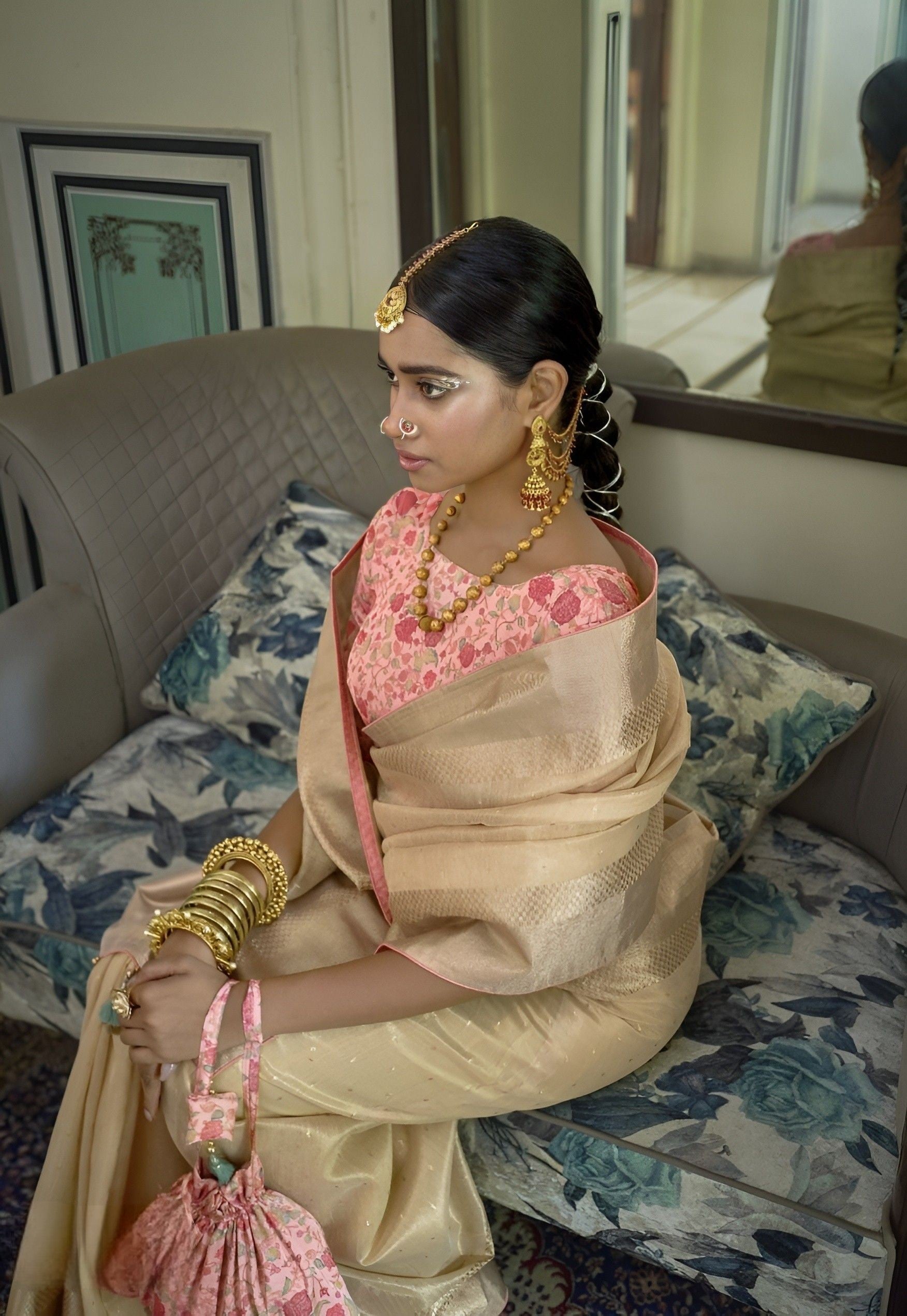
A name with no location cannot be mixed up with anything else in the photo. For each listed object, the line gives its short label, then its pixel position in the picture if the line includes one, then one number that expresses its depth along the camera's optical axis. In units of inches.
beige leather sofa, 73.3
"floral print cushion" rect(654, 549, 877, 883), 69.4
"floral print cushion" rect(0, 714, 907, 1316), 51.0
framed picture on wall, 102.6
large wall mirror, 73.5
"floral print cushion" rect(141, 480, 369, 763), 79.6
